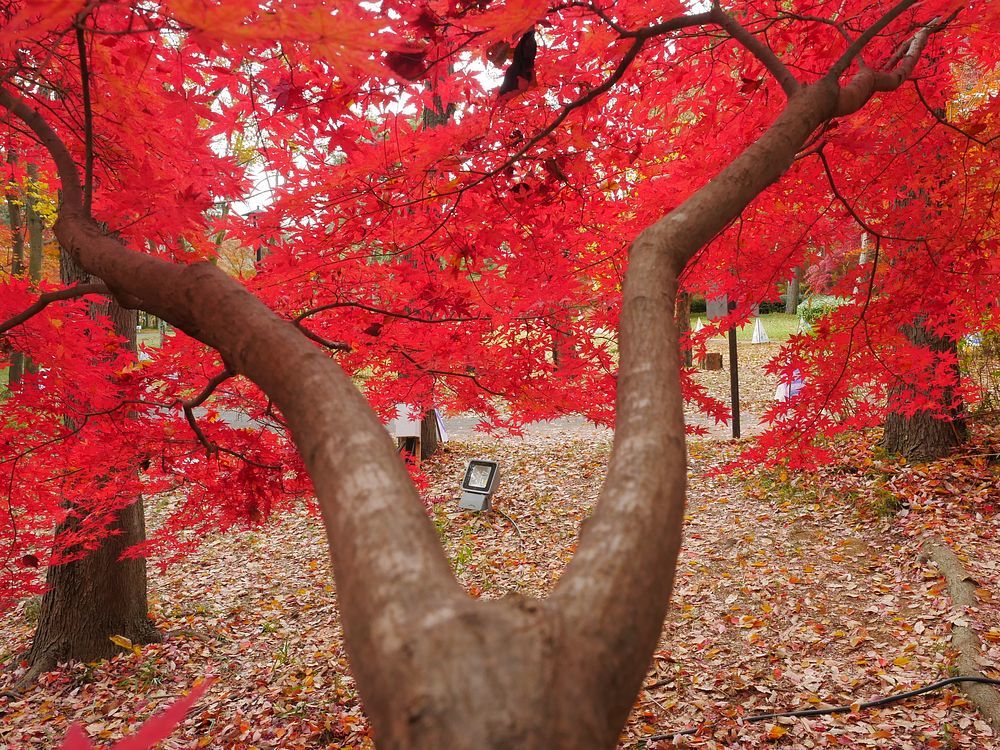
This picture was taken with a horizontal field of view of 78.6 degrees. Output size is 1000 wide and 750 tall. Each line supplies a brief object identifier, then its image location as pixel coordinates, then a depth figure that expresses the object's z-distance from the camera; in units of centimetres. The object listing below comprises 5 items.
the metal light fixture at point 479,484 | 776
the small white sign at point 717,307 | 775
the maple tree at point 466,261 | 83
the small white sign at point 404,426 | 905
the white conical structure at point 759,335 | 1897
